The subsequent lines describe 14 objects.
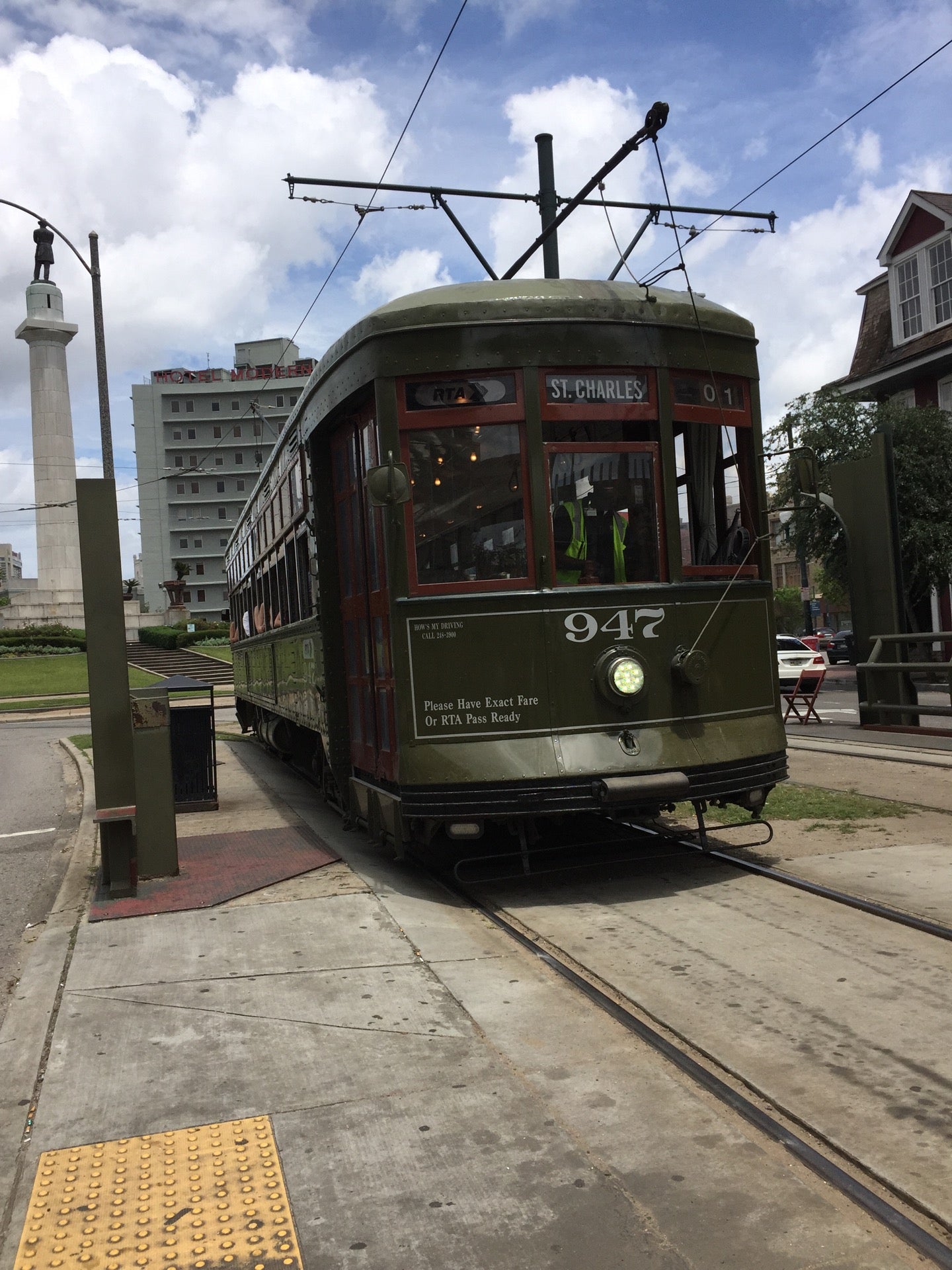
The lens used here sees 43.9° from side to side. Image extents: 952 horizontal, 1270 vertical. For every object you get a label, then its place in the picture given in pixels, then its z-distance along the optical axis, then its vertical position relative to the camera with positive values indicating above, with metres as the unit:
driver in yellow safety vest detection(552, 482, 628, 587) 6.90 +0.66
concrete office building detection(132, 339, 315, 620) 103.88 +19.32
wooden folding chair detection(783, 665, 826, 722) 18.86 -1.00
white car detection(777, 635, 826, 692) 23.81 -0.49
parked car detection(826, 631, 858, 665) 42.62 -0.52
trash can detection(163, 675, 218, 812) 11.36 -0.87
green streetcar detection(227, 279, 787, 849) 6.74 +0.54
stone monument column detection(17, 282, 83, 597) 56.53 +13.00
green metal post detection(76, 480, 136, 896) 7.18 +0.10
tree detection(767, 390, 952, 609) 27.39 +4.09
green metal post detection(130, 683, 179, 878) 7.56 -0.76
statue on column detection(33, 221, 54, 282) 56.69 +21.11
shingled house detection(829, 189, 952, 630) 28.83 +7.95
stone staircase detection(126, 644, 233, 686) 45.16 +0.59
